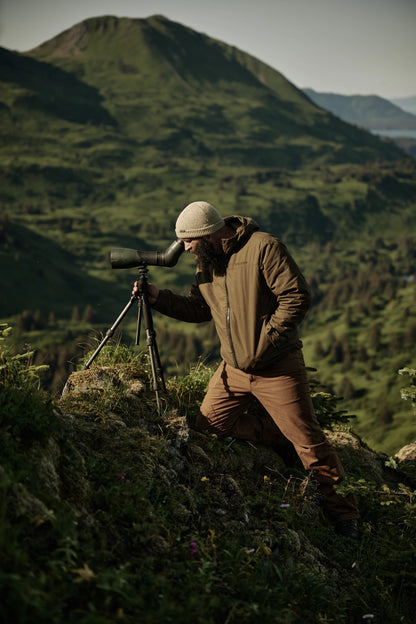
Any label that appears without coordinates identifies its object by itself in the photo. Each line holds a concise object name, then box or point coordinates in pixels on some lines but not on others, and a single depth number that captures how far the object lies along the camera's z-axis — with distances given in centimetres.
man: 512
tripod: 548
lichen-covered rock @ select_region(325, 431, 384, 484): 668
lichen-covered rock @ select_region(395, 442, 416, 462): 754
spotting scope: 559
